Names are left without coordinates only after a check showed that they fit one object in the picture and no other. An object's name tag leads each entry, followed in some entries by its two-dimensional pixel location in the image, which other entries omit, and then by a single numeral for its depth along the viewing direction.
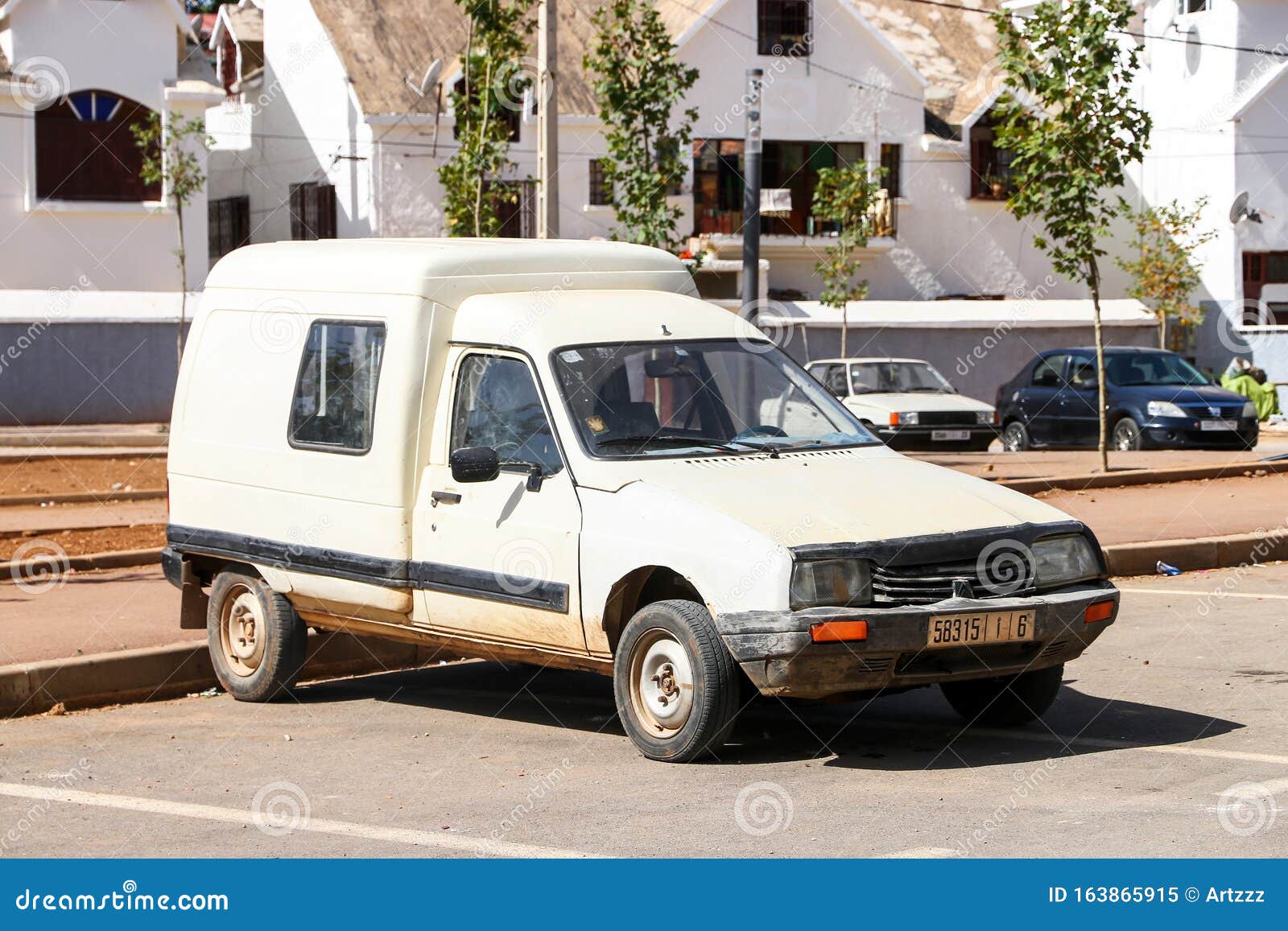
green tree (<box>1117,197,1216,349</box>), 42.19
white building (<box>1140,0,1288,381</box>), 43.47
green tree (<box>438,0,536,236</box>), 22.64
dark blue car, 25.41
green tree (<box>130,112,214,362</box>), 34.31
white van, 7.58
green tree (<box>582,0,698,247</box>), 23.91
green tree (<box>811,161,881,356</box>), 39.34
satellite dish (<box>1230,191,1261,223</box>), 43.12
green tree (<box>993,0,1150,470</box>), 20.05
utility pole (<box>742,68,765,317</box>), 22.58
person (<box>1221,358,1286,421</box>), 32.53
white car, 26.81
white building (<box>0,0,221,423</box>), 34.00
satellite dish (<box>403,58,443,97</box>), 39.16
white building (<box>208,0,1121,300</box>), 39.78
